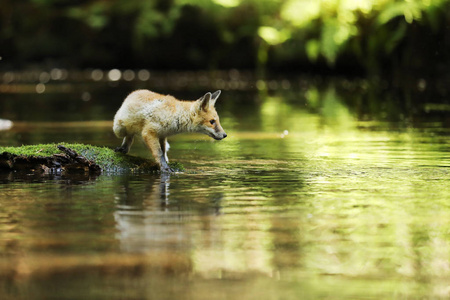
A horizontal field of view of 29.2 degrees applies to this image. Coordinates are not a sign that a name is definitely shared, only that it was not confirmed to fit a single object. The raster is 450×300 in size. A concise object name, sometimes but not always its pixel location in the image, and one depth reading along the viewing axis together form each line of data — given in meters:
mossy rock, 9.45
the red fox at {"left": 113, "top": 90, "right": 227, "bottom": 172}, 9.48
